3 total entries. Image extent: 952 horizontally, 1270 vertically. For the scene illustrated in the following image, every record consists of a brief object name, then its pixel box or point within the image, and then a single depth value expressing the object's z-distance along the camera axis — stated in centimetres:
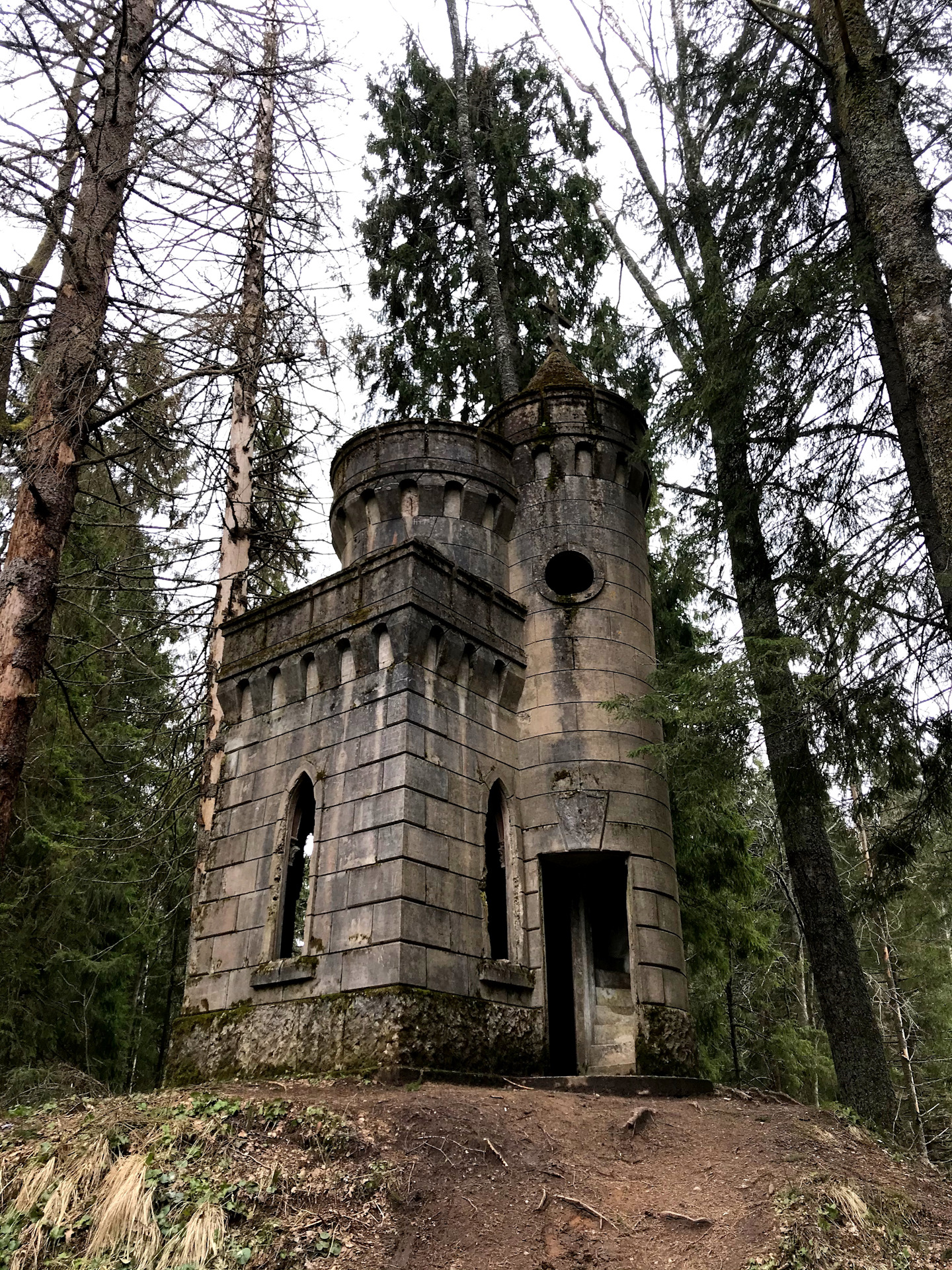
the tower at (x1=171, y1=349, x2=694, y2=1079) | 954
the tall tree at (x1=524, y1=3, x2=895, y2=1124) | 1033
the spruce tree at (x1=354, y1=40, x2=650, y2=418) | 2034
